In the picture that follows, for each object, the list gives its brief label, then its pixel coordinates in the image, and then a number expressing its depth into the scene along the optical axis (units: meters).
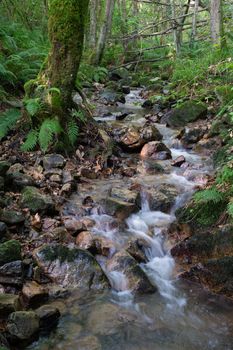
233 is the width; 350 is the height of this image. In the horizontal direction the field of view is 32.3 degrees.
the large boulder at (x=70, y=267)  4.60
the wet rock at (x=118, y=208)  5.89
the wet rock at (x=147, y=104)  12.71
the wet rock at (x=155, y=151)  8.38
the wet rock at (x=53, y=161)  6.78
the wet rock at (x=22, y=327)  3.56
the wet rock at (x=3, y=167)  5.85
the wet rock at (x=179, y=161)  7.95
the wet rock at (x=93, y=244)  5.11
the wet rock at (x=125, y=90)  15.01
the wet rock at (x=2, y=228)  4.81
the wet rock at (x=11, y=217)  5.15
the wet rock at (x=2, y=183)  5.78
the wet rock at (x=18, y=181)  5.98
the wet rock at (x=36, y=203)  5.54
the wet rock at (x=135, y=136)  8.52
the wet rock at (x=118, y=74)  17.33
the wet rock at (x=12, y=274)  4.27
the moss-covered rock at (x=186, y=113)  10.01
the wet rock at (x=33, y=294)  4.15
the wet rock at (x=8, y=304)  3.74
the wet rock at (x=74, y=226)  5.32
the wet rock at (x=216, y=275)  4.69
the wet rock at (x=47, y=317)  3.88
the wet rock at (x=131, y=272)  4.69
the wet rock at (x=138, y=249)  5.20
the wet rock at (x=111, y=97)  13.25
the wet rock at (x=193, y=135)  9.03
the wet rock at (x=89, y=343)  3.77
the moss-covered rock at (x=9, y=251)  4.40
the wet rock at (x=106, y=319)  4.04
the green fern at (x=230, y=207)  4.57
